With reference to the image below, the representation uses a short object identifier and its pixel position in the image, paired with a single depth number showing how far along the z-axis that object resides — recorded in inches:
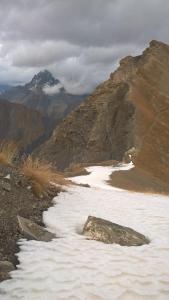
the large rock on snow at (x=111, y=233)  351.3
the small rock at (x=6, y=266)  262.2
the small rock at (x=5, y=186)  426.3
